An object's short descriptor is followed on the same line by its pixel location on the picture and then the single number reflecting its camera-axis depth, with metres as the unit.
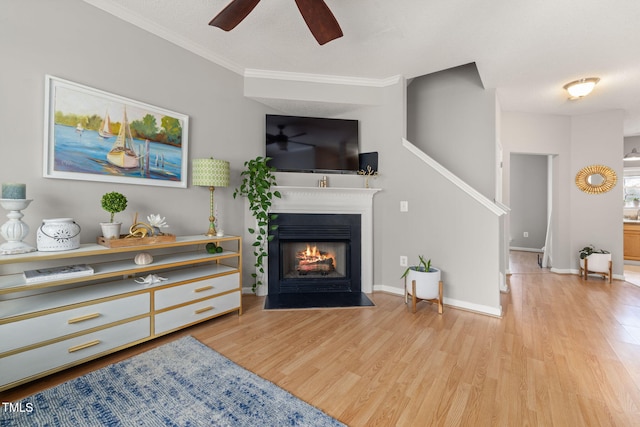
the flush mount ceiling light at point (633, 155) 4.89
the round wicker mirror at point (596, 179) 3.84
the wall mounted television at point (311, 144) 3.12
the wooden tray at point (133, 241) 1.76
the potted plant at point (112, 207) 1.81
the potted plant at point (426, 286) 2.55
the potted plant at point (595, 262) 3.73
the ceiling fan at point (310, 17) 1.57
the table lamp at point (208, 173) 2.37
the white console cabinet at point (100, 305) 1.41
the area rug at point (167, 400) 1.24
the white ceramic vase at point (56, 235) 1.56
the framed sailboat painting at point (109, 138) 1.80
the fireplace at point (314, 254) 3.04
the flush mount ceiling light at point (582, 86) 2.91
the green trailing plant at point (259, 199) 2.74
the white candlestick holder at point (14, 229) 1.49
